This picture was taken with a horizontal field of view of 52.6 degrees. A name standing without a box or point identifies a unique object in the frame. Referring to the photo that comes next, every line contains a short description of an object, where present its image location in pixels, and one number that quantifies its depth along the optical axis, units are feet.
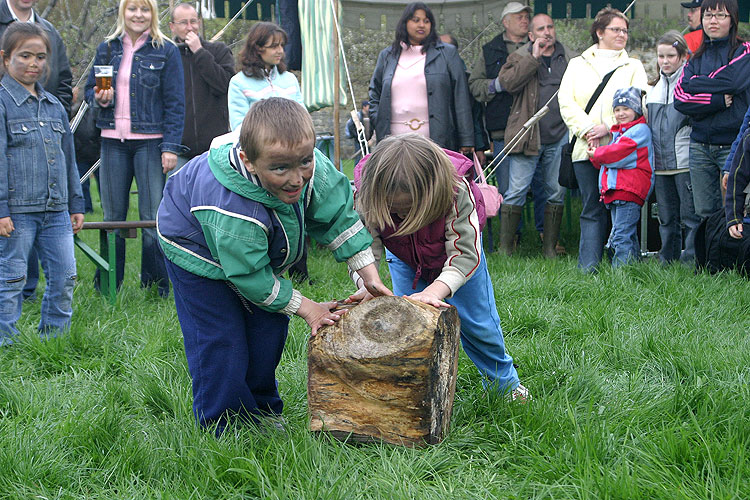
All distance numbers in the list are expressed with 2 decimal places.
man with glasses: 20.51
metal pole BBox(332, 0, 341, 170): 23.21
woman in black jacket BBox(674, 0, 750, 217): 17.66
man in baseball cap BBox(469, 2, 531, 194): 22.84
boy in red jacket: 19.07
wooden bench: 17.39
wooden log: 8.94
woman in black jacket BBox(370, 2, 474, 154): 20.56
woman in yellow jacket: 19.93
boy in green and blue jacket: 8.39
